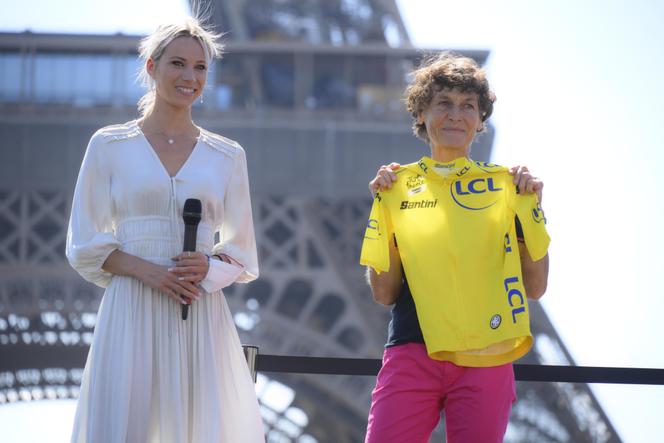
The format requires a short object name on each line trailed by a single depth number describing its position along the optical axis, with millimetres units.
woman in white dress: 4927
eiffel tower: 31537
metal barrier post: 6381
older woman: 4834
